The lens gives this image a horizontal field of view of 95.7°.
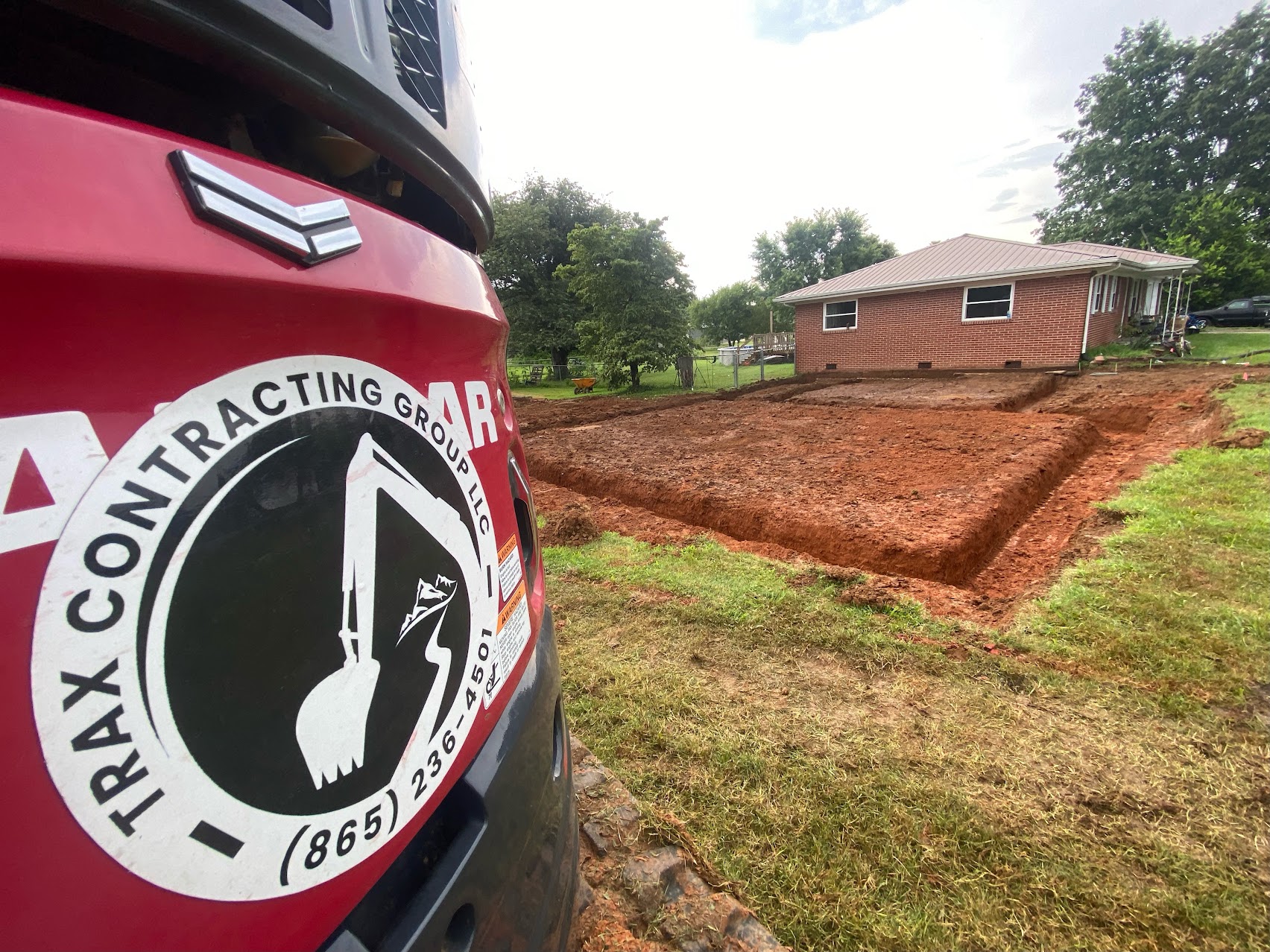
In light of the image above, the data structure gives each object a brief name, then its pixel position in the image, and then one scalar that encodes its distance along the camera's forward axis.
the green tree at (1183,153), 27.73
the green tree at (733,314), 41.81
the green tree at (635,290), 18.12
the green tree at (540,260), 26.59
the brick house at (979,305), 15.97
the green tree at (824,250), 41.38
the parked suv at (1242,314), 24.97
